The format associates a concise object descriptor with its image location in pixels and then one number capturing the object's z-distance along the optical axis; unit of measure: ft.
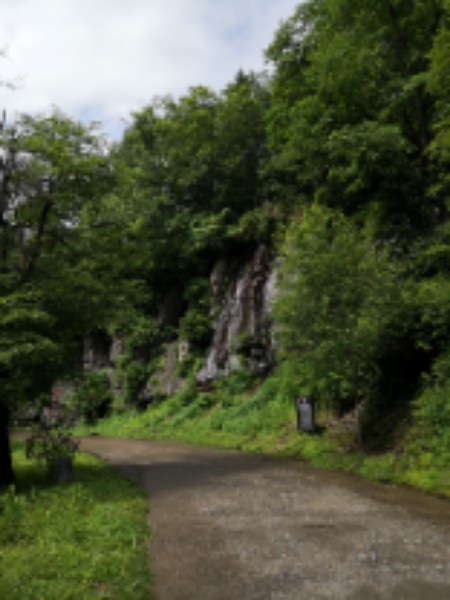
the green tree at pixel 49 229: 36.94
